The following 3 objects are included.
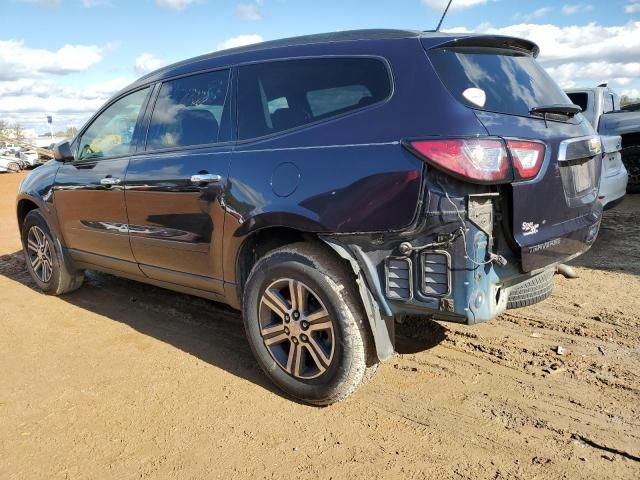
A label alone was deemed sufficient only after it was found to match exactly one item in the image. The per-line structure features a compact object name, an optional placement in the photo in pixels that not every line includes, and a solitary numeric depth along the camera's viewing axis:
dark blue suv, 2.57
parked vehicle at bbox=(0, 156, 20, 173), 27.31
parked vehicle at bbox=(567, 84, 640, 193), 8.88
